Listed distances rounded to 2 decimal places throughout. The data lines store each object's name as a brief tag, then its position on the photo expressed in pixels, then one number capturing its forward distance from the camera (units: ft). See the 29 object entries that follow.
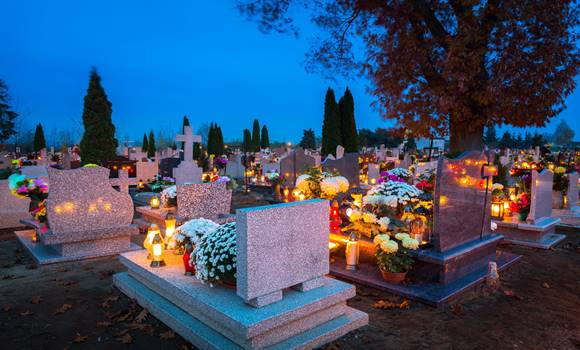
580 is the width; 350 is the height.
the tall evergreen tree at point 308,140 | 182.64
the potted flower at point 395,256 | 17.22
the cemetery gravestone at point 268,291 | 11.02
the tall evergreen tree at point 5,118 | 131.75
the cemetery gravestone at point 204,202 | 25.23
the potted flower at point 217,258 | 12.80
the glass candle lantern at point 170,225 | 17.95
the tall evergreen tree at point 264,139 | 173.47
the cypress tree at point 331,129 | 86.69
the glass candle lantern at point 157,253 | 15.85
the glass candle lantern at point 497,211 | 29.58
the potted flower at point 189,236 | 14.96
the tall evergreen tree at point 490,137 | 186.41
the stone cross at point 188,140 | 37.91
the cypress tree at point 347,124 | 89.10
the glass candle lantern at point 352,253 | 19.52
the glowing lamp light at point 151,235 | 16.51
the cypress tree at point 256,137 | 165.64
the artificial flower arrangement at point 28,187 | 26.43
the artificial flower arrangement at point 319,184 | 25.71
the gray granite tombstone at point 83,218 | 22.12
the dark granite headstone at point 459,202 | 17.44
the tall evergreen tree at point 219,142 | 139.64
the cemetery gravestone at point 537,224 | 26.55
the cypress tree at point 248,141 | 150.55
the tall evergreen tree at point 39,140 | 126.52
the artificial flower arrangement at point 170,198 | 29.66
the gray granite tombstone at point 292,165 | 46.01
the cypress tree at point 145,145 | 167.02
